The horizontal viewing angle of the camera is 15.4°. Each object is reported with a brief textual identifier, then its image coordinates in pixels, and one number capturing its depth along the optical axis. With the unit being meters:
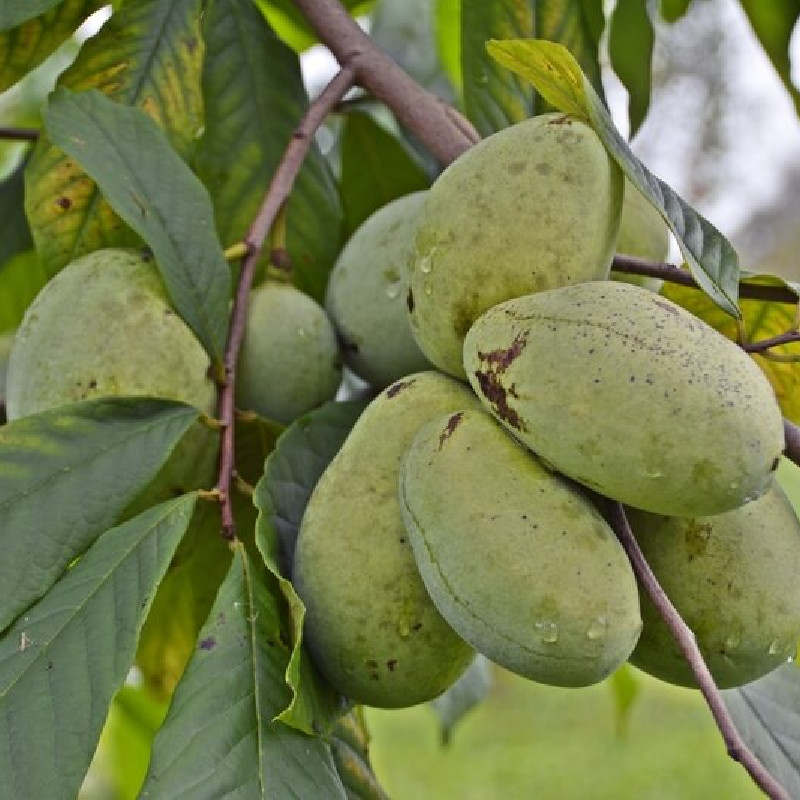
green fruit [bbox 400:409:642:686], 0.89
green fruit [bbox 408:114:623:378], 0.93
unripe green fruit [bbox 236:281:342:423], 1.05
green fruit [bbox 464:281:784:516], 0.88
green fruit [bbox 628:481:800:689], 0.93
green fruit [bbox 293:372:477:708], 0.94
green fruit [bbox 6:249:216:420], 1.01
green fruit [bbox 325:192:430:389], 1.06
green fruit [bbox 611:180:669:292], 1.04
